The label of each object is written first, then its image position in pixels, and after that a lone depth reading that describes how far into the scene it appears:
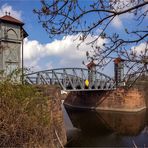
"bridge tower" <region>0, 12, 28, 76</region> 21.86
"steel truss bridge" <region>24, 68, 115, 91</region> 28.77
